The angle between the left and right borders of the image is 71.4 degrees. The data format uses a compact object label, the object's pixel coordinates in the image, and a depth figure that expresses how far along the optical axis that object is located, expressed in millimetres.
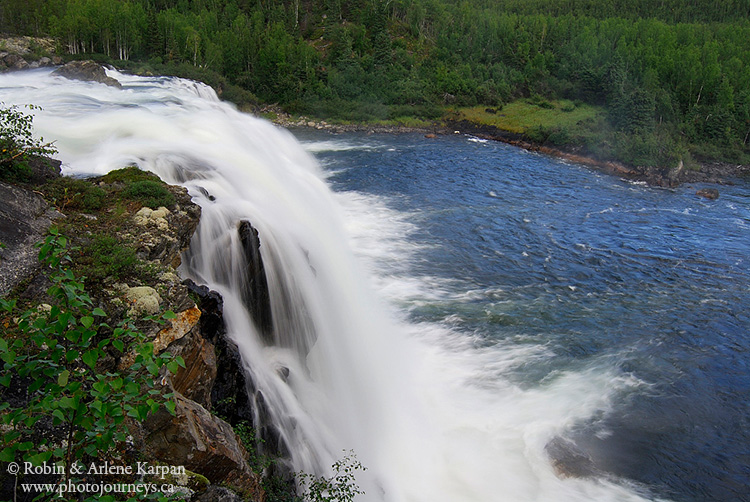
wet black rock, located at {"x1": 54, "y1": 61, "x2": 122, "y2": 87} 38781
